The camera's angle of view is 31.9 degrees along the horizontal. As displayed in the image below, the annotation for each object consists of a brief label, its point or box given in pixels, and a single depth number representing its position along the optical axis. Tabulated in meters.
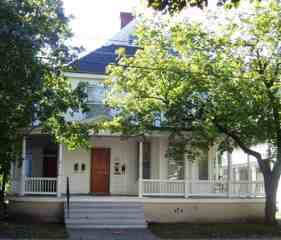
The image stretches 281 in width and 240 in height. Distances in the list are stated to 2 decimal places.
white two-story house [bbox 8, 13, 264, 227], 19.73
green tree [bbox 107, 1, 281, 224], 17.02
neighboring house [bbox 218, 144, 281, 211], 31.02
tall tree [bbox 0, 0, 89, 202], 14.38
